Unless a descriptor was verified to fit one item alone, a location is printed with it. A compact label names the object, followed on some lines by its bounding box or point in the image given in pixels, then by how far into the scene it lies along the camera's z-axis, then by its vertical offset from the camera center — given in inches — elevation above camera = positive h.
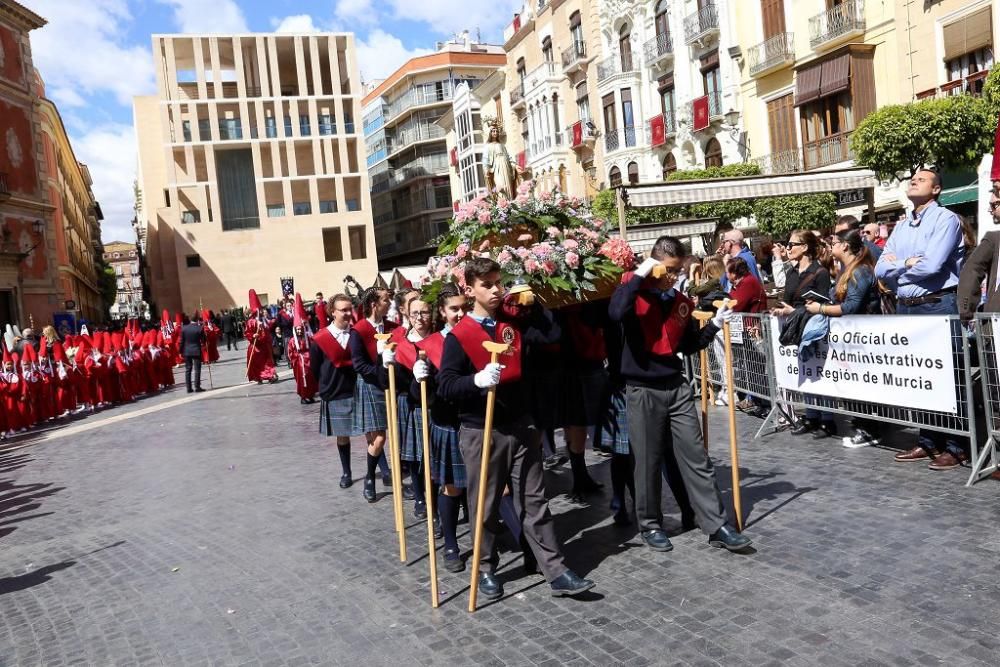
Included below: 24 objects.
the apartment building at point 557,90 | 1679.4 +440.5
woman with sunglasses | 327.6 -1.4
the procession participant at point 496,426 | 197.3 -28.1
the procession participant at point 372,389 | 301.4 -25.6
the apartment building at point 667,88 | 1279.5 +327.4
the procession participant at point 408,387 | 252.8 -22.3
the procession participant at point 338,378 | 320.5 -21.4
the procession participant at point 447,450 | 222.1 -36.1
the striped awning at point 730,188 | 546.6 +63.3
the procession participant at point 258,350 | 775.1 -20.8
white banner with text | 263.7 -30.7
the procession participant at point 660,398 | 215.9 -27.1
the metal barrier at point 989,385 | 245.3 -35.2
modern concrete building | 2359.7 +437.2
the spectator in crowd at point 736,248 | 400.2 +16.3
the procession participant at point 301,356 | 607.8 -23.7
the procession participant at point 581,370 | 256.2 -21.8
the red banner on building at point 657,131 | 1441.9 +263.6
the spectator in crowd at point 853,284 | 296.8 -3.9
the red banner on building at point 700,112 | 1321.4 +264.7
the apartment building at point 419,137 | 2955.2 +618.5
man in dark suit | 747.4 -10.7
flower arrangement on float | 225.0 +15.4
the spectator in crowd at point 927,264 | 270.1 +0.8
